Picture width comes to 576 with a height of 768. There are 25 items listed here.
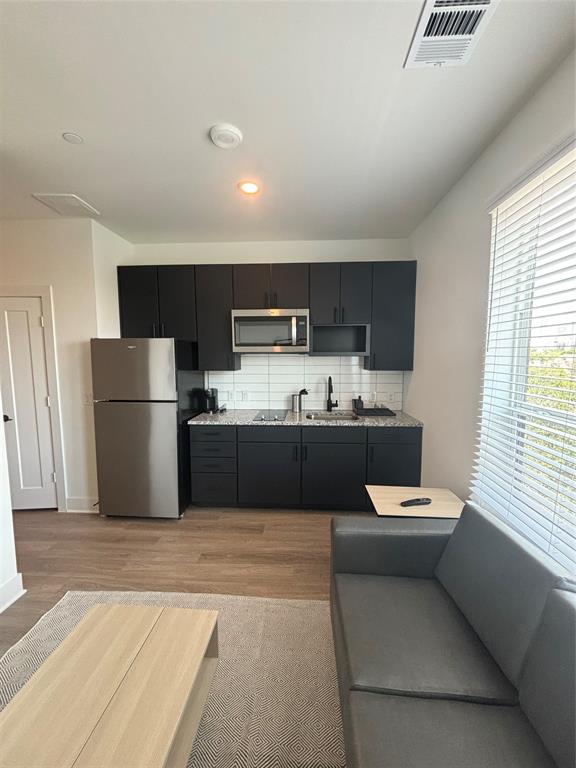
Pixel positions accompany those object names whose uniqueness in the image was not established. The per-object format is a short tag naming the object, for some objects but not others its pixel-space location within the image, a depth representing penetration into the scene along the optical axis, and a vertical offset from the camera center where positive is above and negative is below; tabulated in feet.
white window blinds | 4.04 -0.16
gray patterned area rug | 3.87 -4.92
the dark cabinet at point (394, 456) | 9.45 -3.05
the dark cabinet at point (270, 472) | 9.74 -3.64
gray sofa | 2.70 -3.44
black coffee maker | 11.05 -1.54
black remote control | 6.14 -2.90
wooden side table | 5.88 -2.96
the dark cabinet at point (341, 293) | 10.05 +2.15
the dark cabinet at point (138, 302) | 10.36 +1.94
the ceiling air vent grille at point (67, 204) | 7.54 +4.05
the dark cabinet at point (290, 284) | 10.12 +2.45
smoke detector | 5.24 +3.92
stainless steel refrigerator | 9.05 -2.02
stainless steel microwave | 10.02 +0.94
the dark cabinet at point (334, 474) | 9.61 -3.64
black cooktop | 10.12 -1.97
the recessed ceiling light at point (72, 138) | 5.41 +3.97
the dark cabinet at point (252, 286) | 10.17 +2.42
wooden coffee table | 2.77 -3.55
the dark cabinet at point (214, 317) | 10.25 +1.41
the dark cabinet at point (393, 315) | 9.98 +1.41
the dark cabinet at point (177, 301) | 10.32 +1.95
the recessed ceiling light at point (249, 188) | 6.98 +3.99
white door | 9.39 -1.38
